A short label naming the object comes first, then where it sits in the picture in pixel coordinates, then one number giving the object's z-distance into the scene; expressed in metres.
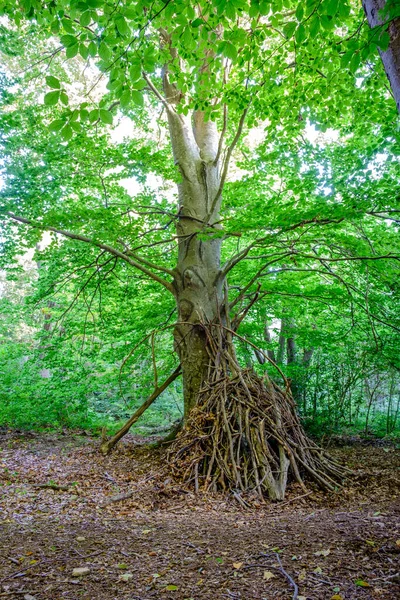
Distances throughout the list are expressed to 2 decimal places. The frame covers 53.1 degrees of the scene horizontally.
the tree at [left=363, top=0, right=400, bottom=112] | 1.28
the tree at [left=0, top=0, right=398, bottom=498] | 4.54
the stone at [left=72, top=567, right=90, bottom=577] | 2.19
